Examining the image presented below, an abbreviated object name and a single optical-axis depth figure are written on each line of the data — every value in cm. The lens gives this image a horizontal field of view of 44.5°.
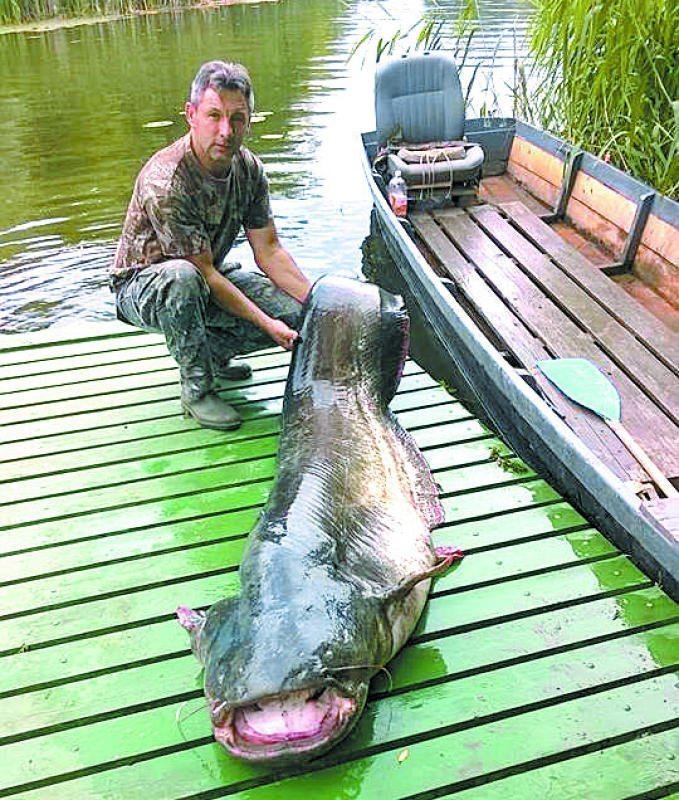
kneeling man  332
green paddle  359
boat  343
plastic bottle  607
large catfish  201
